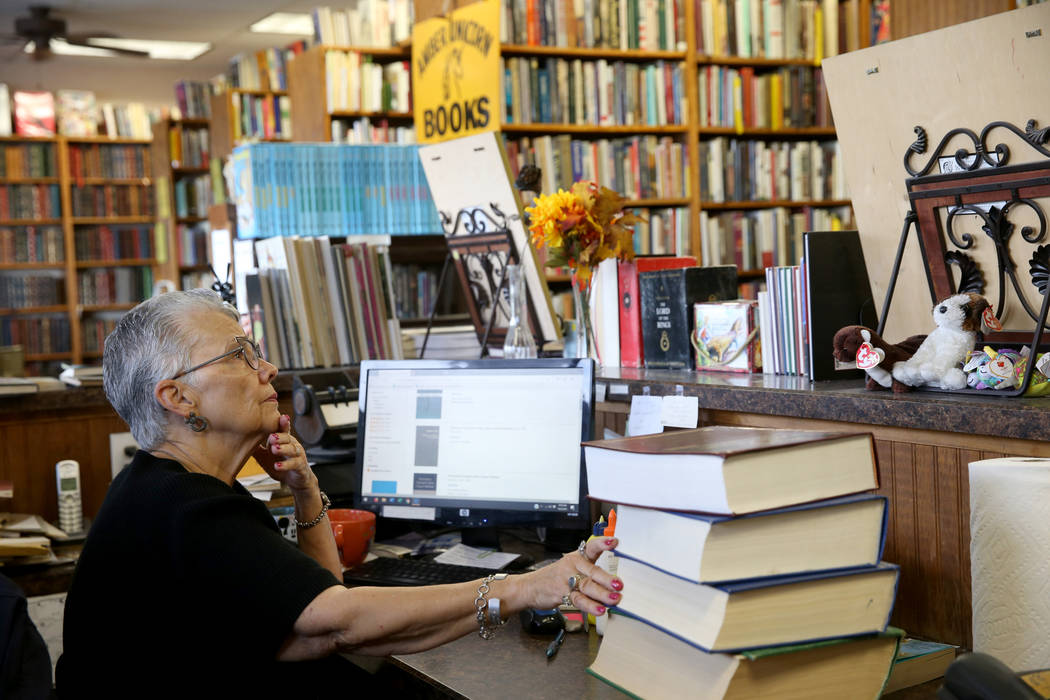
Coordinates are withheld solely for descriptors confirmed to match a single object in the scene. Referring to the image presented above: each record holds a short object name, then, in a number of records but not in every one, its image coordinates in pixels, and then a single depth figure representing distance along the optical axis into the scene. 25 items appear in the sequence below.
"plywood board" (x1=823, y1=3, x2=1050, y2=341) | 1.46
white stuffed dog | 1.43
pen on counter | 1.41
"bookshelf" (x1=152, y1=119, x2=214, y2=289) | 7.53
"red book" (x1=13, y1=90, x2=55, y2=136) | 7.63
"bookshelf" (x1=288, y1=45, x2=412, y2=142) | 4.88
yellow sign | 3.88
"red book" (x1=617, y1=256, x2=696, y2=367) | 2.19
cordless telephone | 2.63
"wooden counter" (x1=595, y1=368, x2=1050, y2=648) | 1.29
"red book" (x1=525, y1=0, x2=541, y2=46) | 4.49
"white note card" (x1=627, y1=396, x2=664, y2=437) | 1.81
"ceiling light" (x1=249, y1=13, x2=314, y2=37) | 7.47
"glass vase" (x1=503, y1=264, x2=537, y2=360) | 2.44
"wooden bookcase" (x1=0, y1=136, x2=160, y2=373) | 7.73
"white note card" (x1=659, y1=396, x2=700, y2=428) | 1.75
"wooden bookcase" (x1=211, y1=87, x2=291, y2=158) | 6.72
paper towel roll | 1.11
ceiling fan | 6.49
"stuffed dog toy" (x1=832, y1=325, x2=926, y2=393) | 1.48
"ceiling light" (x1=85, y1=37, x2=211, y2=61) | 7.98
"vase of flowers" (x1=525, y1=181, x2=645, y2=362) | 2.21
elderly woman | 1.23
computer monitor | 1.83
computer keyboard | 1.76
